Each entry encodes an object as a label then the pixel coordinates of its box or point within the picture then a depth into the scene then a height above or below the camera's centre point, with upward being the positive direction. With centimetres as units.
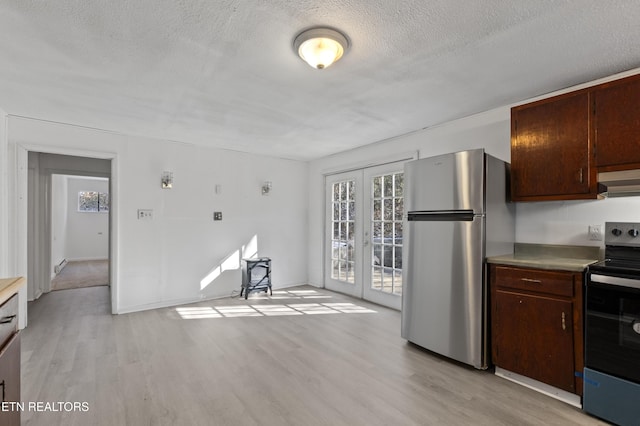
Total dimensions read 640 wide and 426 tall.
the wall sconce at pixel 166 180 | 415 +46
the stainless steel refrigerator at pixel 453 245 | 246 -28
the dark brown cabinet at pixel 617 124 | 206 +60
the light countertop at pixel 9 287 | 121 -30
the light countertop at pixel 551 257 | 216 -37
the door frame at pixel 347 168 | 393 +68
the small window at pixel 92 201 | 938 +43
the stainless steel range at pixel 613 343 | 179 -80
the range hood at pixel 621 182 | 211 +20
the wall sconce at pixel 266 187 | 510 +44
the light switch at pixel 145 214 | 400 +1
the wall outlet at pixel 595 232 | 240 -16
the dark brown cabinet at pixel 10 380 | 120 -69
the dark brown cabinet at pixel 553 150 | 227 +48
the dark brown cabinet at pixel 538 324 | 206 -80
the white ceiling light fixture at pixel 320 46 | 177 +100
